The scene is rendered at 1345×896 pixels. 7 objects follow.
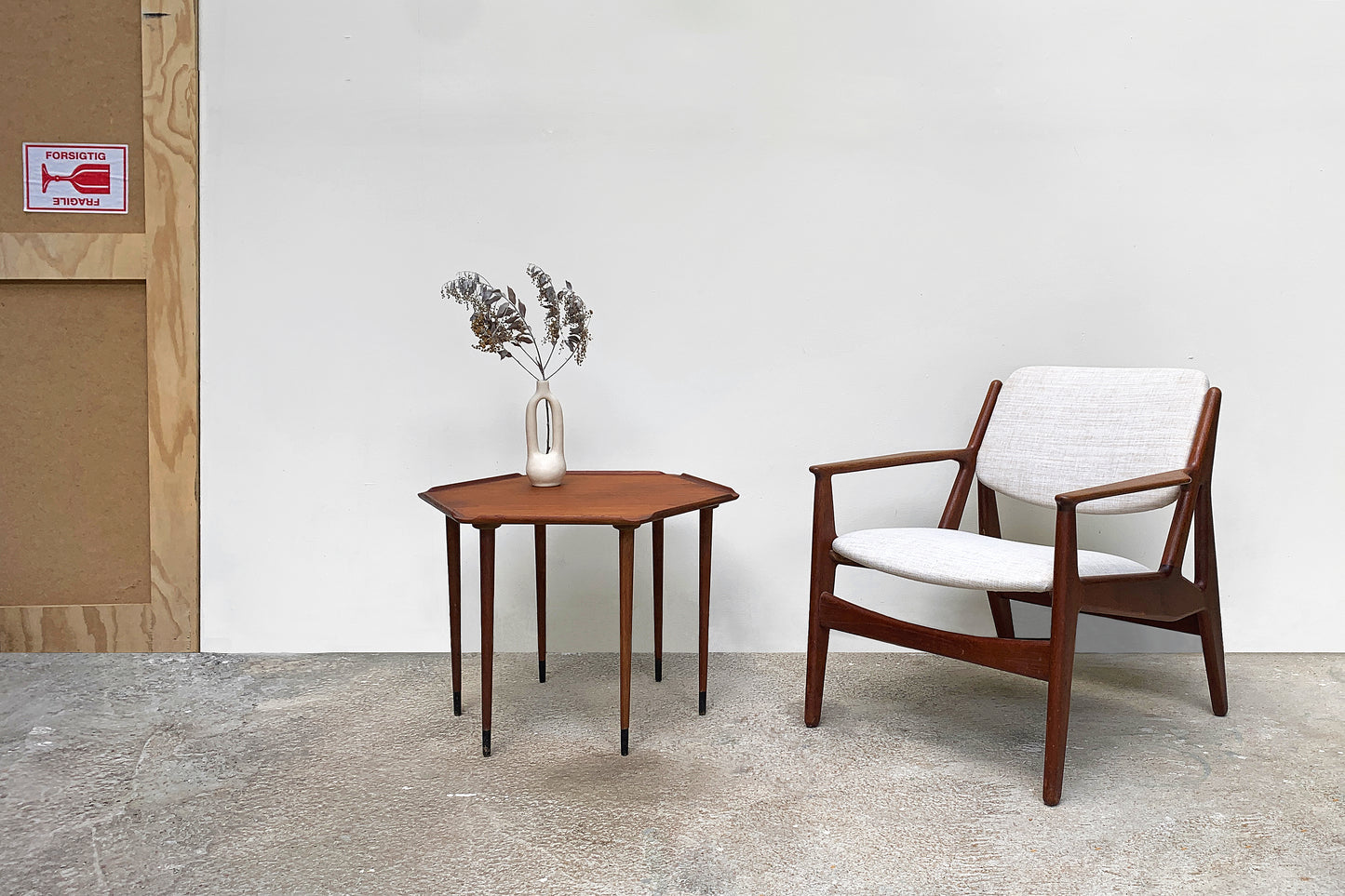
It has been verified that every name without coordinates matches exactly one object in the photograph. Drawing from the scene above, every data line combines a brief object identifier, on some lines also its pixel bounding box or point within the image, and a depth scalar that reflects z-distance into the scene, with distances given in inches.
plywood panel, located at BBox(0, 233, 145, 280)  107.1
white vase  92.0
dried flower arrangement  89.2
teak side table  79.7
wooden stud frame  107.3
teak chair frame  75.4
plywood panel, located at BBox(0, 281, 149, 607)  109.1
